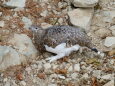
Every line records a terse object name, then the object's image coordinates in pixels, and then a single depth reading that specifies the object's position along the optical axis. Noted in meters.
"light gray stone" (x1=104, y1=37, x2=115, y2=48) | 7.51
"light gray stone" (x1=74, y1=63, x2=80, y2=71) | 7.08
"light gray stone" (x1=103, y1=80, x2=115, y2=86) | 6.47
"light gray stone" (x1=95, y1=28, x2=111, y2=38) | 7.86
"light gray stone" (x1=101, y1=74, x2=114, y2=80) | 6.73
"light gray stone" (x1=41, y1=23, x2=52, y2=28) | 8.02
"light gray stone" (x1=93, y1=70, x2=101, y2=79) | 6.86
